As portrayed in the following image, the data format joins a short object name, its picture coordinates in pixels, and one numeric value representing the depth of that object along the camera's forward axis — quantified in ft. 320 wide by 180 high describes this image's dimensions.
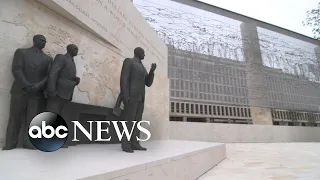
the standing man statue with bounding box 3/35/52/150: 9.34
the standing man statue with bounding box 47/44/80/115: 9.89
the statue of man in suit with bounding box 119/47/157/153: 9.84
